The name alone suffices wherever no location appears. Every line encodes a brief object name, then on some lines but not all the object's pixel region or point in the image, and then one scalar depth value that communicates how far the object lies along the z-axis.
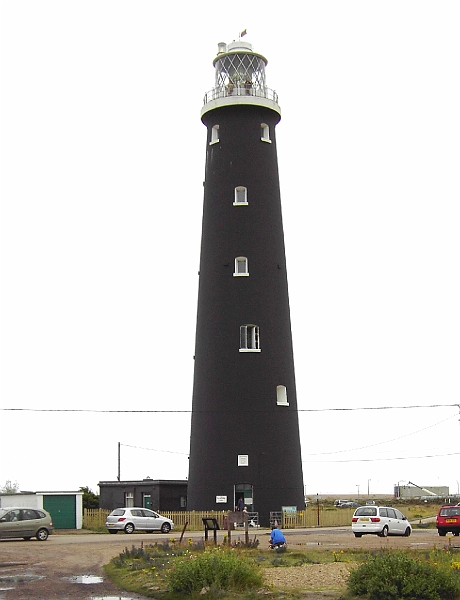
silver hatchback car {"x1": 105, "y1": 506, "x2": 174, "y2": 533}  43.75
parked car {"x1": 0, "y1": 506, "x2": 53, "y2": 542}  37.06
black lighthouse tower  45.28
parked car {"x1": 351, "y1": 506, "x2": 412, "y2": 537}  38.34
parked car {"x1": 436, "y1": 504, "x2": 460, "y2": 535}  39.53
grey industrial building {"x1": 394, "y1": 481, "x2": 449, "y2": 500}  134.38
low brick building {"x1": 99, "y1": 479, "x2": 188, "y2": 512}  53.00
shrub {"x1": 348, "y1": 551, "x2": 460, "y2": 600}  15.84
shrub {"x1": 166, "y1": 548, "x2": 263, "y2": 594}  17.03
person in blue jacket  27.66
